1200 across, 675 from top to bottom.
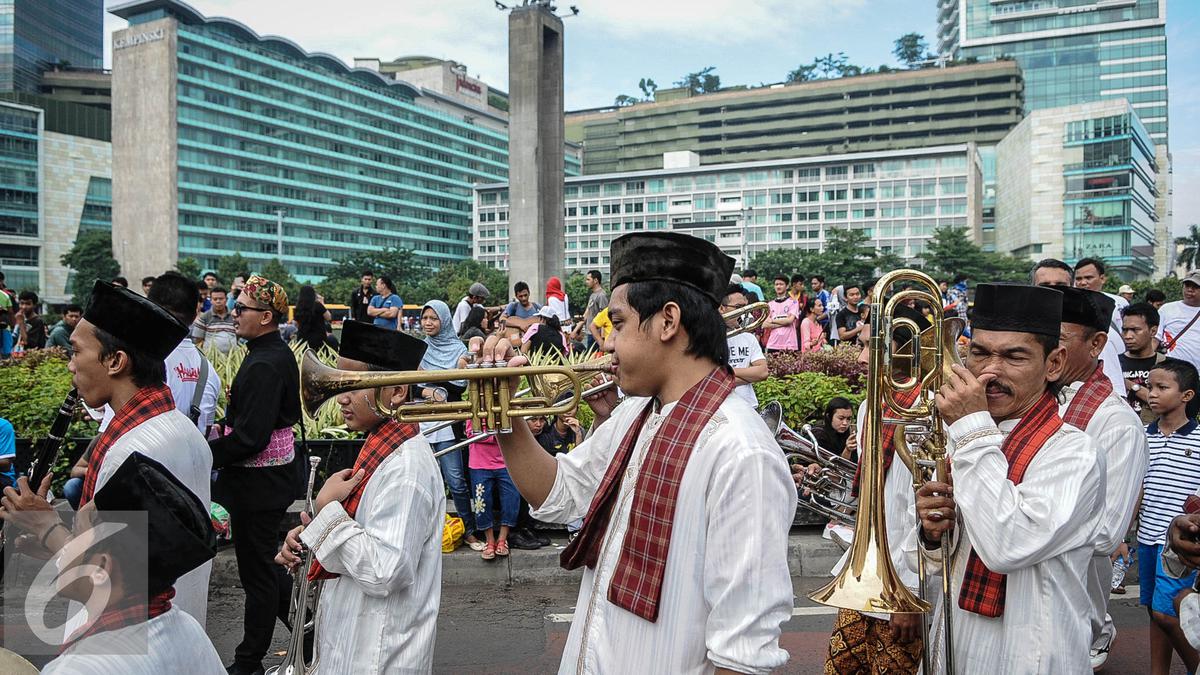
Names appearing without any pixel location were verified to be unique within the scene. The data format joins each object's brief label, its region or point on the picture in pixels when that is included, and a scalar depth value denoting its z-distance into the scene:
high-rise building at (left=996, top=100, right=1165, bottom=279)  101.69
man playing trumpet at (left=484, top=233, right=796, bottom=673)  2.34
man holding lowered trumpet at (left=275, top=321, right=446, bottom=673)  3.39
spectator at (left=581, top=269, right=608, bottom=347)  13.89
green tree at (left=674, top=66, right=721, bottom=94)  172.00
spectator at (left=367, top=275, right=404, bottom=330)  13.62
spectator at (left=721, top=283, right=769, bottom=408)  7.49
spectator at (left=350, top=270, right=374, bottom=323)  14.92
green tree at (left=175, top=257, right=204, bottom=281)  86.88
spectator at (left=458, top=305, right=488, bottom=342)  12.72
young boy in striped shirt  5.44
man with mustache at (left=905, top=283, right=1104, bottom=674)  2.85
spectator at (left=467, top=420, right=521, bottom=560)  7.62
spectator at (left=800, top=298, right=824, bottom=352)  14.11
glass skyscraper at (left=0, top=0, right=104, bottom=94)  118.31
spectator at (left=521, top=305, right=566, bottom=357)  11.78
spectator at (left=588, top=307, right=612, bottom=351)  11.12
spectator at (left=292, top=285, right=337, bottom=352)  11.91
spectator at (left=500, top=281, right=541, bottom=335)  12.23
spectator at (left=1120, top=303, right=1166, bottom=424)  8.73
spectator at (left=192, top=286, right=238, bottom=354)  10.90
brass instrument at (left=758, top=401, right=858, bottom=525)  5.73
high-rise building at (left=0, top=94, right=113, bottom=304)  97.75
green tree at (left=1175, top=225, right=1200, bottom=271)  122.25
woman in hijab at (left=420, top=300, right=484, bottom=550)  7.83
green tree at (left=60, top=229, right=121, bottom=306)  93.91
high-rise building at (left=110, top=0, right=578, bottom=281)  106.06
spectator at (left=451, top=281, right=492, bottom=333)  13.98
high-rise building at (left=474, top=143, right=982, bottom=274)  123.50
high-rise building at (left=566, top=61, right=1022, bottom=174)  136.50
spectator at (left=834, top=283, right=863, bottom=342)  14.12
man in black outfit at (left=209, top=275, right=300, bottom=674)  5.27
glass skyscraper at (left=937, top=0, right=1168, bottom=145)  145.50
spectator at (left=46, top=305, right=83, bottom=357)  14.28
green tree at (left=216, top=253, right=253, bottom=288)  93.69
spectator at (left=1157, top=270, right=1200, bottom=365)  9.51
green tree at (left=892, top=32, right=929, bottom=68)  161.75
